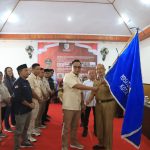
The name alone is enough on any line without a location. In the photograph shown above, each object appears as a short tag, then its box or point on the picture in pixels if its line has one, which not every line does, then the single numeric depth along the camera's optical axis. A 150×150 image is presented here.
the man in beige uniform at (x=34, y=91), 2.86
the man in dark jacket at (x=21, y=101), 2.33
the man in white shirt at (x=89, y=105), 3.13
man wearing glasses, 2.42
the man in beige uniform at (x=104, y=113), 2.32
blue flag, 1.82
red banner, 6.88
